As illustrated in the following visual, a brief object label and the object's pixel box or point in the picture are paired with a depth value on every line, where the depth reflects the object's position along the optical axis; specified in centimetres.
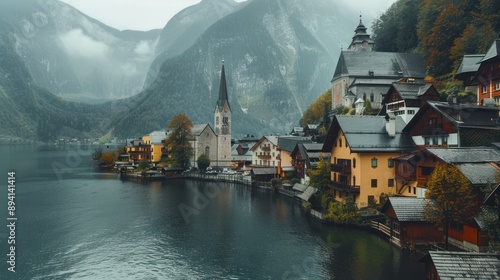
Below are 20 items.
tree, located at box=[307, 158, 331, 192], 5041
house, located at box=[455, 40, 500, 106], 4339
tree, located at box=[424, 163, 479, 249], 2789
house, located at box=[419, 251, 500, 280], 1989
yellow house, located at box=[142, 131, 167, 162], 11688
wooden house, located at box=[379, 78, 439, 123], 5125
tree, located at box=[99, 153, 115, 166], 12150
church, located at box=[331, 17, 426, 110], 8906
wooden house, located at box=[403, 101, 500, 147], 3628
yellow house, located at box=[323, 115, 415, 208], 4272
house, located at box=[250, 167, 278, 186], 7950
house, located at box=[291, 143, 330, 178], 6090
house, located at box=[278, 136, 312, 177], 7398
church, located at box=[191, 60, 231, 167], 10988
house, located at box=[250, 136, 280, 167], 8592
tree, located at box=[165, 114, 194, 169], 10050
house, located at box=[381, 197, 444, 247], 3206
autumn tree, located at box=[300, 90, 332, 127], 11883
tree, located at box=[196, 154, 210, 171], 9894
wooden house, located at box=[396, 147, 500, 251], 2830
